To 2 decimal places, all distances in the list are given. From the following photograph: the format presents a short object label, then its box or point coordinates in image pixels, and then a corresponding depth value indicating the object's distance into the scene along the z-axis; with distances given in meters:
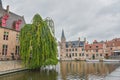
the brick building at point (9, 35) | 21.59
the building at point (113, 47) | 51.67
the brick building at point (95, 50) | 55.22
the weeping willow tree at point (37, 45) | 19.38
